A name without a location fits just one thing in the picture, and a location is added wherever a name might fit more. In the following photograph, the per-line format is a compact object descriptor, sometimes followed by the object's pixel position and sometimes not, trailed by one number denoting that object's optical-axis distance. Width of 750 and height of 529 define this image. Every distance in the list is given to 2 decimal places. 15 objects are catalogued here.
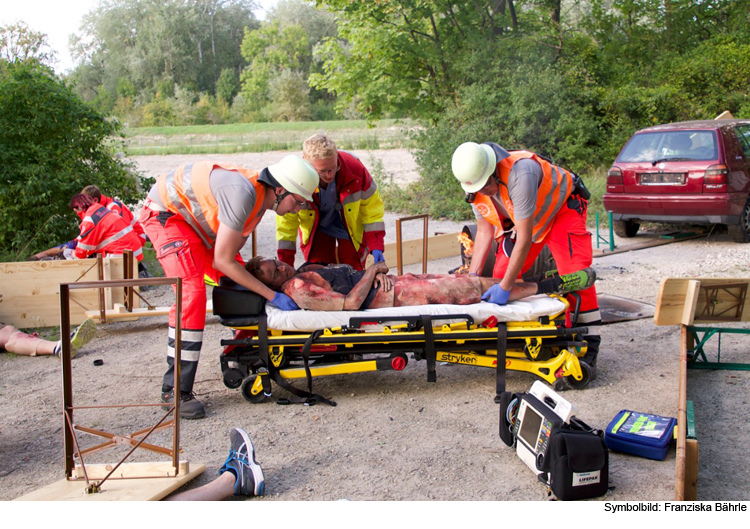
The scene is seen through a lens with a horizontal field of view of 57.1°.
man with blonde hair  5.57
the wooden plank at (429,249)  9.02
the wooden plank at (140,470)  3.42
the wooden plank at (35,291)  6.80
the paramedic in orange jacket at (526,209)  4.65
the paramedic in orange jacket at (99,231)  7.71
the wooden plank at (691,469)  2.86
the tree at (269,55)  45.69
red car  9.35
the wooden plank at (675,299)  4.63
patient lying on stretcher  4.82
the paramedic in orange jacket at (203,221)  4.30
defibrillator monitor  3.46
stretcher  4.56
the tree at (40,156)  8.77
